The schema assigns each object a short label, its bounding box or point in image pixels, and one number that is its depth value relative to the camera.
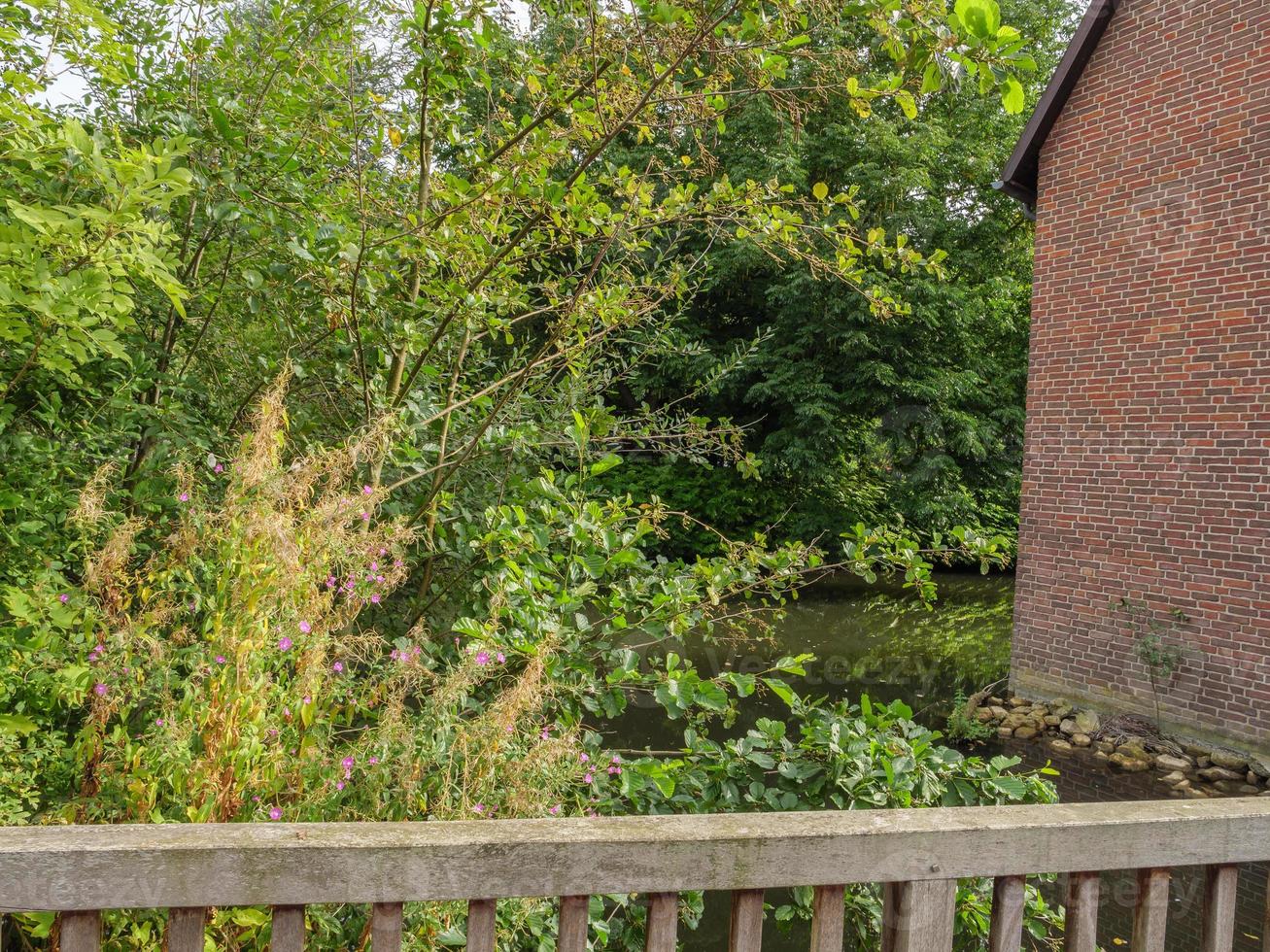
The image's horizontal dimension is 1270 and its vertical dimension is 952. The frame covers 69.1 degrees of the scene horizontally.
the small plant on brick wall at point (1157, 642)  7.93
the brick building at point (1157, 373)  7.52
